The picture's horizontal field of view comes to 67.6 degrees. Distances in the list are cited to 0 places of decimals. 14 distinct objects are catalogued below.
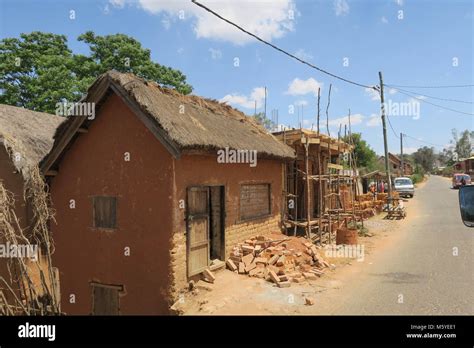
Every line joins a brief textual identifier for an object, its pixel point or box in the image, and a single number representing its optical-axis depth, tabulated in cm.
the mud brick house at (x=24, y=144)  1107
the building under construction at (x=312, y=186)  1408
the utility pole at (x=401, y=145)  4539
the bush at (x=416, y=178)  5378
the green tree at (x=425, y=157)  9584
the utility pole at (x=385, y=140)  2266
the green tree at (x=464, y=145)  8525
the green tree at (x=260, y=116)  4228
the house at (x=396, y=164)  6781
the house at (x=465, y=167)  4800
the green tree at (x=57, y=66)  2183
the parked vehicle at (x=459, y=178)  3449
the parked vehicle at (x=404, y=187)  3247
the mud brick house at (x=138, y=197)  826
